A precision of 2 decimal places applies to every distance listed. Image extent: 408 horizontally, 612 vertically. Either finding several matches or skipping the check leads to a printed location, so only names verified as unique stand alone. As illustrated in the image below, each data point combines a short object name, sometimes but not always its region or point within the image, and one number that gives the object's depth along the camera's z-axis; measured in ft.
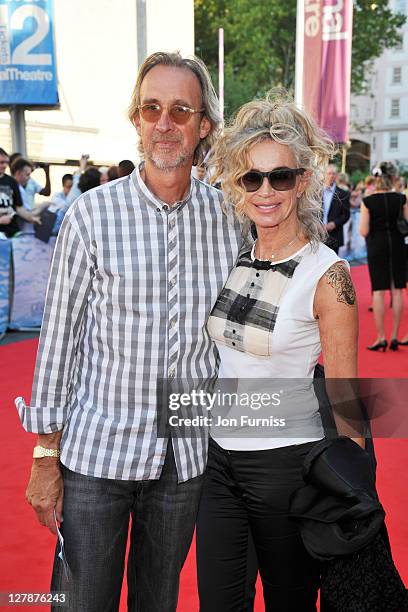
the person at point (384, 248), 23.93
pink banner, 42.93
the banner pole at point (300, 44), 43.32
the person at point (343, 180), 42.57
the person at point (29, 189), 30.25
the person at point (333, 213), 25.40
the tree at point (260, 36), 105.70
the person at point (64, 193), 29.66
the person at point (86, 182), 26.63
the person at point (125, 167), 23.42
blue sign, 33.63
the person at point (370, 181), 28.23
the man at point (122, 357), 6.08
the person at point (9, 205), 26.07
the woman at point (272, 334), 6.23
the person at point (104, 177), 28.70
